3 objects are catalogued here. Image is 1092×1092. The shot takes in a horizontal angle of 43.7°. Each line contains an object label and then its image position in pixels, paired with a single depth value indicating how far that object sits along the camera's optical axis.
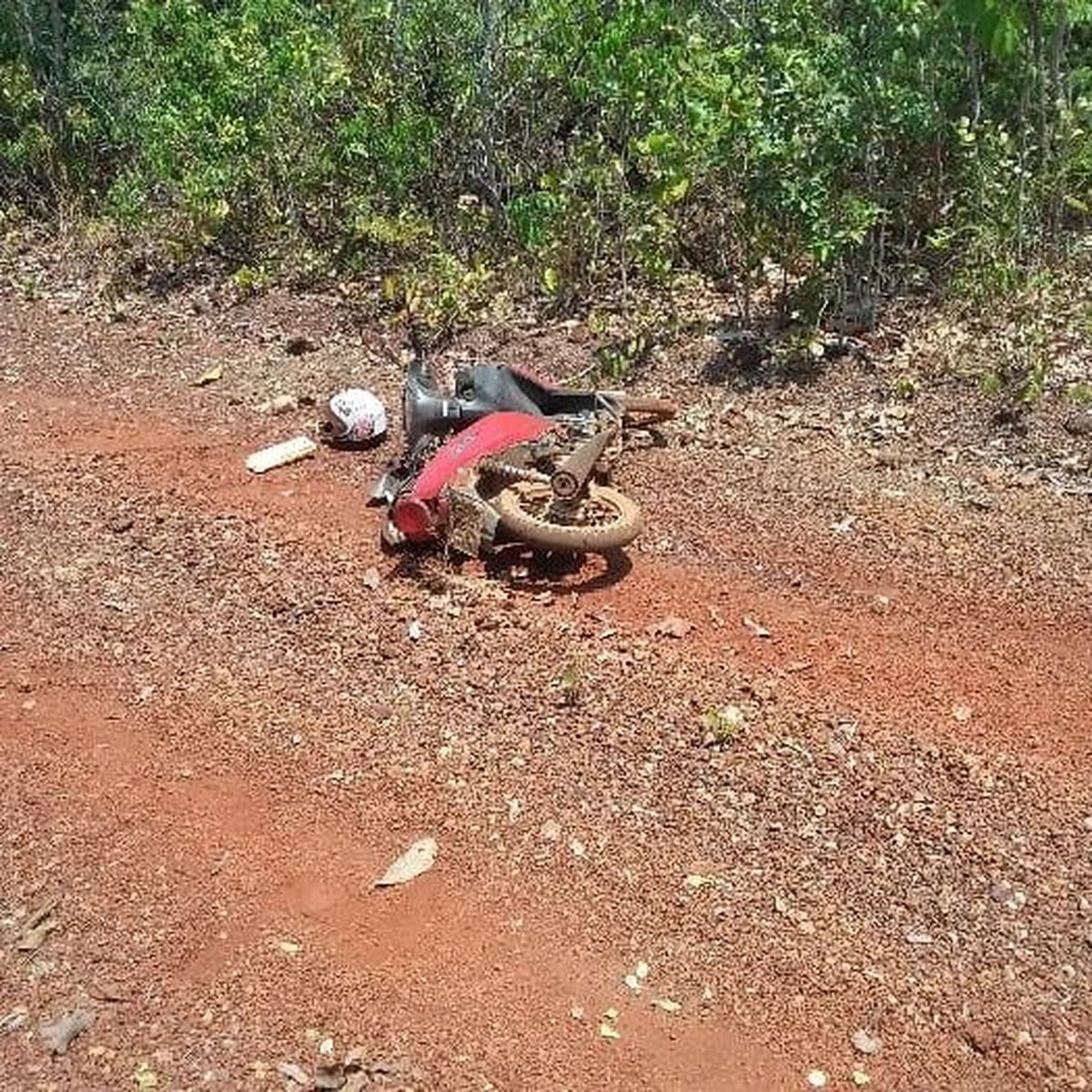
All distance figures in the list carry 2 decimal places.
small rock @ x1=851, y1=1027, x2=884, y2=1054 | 3.39
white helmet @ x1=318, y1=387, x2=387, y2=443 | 6.84
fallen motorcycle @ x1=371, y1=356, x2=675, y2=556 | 5.32
